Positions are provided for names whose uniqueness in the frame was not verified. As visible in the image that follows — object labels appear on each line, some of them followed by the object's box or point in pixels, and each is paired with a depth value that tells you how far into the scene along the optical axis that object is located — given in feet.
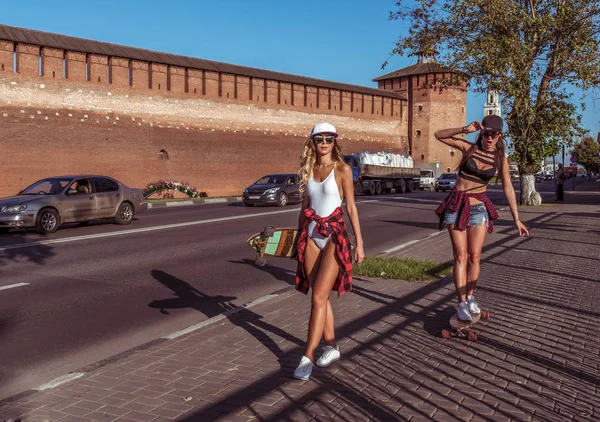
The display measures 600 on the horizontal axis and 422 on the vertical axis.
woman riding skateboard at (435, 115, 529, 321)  19.95
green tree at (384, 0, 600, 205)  77.20
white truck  138.10
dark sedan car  90.53
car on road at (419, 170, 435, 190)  187.73
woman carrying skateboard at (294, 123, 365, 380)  15.88
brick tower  215.72
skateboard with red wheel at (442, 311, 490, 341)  18.67
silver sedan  52.60
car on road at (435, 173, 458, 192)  165.17
